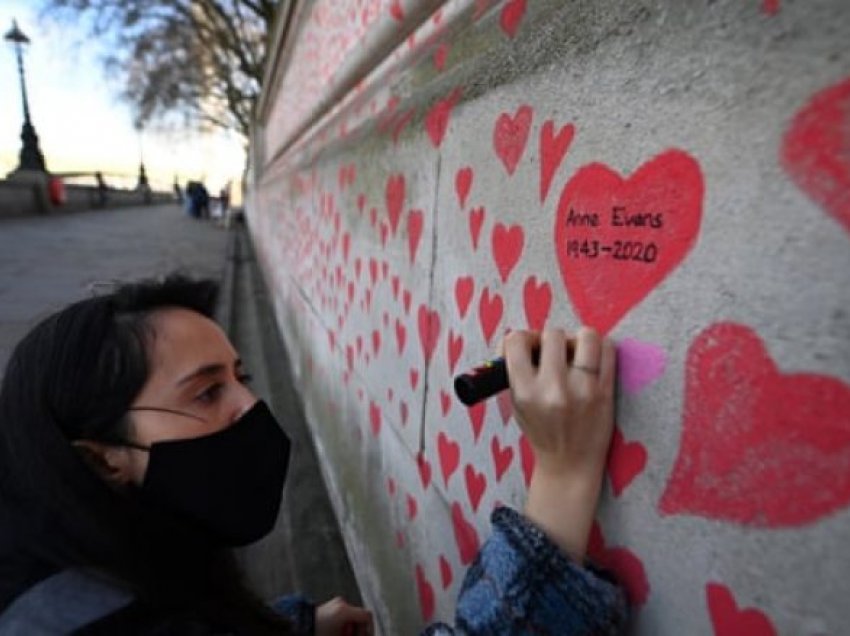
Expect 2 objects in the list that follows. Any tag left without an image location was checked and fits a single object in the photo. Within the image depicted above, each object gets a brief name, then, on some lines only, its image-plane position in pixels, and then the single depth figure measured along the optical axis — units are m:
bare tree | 19.52
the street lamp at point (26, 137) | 16.16
